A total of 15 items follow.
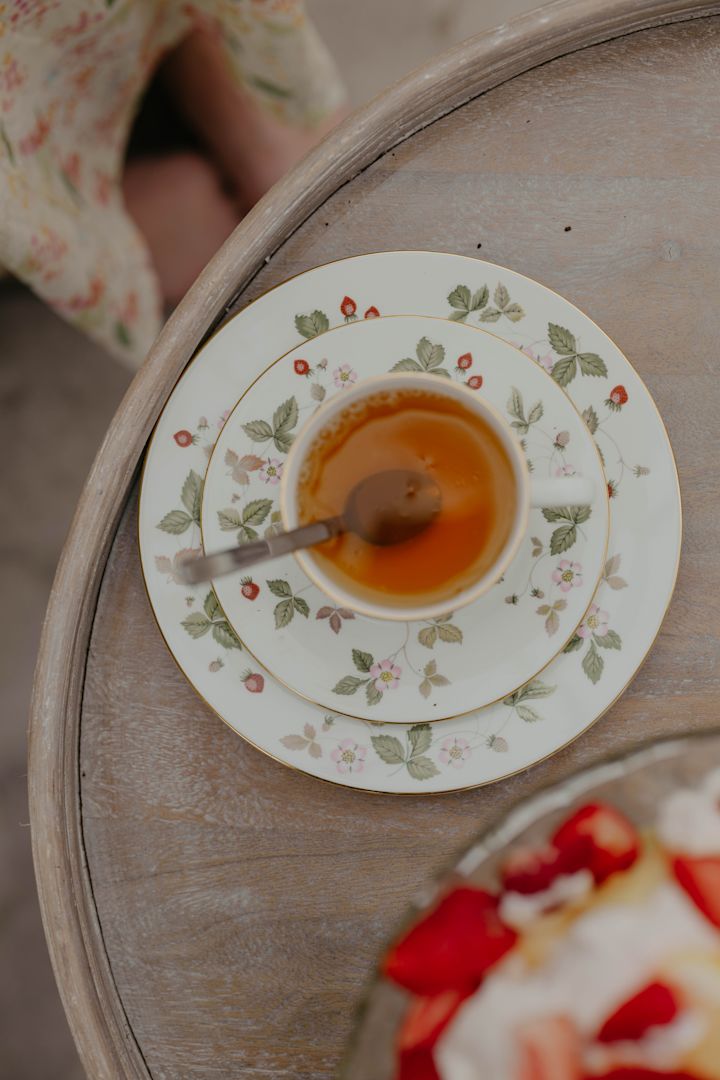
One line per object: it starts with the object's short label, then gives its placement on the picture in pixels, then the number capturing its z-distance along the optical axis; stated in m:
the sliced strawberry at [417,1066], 0.45
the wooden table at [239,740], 0.66
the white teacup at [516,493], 0.60
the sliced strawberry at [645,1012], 0.43
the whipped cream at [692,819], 0.48
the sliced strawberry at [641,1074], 0.44
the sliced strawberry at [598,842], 0.47
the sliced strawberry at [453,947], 0.46
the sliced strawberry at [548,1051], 0.43
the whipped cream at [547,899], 0.48
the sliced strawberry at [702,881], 0.45
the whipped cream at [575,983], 0.44
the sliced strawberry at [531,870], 0.48
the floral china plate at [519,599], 0.65
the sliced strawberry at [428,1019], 0.45
